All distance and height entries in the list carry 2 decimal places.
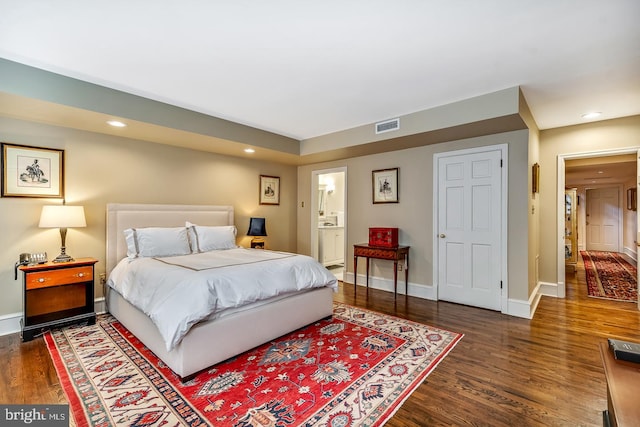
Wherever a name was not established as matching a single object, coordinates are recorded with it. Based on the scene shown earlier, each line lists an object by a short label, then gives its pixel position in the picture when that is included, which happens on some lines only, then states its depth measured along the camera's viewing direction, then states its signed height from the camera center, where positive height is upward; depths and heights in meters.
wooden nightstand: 2.87 -0.91
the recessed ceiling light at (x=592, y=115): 3.68 +1.26
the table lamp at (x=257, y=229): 4.82 -0.25
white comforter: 2.19 -0.61
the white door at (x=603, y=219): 9.09 -0.15
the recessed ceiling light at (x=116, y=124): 3.19 +0.99
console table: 4.22 -0.59
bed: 2.21 -0.94
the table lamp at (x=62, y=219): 3.03 -0.06
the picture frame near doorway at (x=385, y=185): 4.64 +0.46
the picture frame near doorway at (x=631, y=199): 7.62 +0.40
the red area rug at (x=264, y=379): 1.79 -1.22
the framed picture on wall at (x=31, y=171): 3.05 +0.45
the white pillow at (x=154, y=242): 3.49 -0.35
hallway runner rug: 4.51 -1.20
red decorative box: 4.40 -0.34
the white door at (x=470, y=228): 3.74 -0.19
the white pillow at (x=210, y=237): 3.96 -0.33
